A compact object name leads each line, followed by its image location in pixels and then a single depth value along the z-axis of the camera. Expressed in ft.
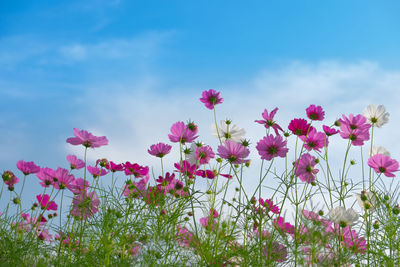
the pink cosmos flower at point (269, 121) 6.79
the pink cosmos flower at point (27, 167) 8.00
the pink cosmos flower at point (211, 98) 7.47
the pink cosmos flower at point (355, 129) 6.84
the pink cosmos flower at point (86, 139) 6.84
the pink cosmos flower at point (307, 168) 6.53
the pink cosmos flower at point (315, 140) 6.70
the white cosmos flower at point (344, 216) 5.36
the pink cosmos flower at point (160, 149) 7.23
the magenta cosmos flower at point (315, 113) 6.39
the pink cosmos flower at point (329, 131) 6.75
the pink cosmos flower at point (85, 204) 6.97
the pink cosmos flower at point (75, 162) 7.84
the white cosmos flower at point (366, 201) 5.98
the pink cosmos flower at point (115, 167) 7.61
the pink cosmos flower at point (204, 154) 7.20
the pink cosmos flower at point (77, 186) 7.41
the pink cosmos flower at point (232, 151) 6.53
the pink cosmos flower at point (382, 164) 6.54
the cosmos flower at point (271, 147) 6.40
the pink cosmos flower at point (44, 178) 7.84
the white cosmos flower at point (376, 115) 7.61
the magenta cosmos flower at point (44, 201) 8.00
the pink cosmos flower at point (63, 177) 7.46
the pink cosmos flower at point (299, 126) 6.25
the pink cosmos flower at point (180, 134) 7.11
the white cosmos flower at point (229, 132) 7.36
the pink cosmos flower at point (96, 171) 7.65
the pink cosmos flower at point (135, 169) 7.57
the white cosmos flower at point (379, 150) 7.34
